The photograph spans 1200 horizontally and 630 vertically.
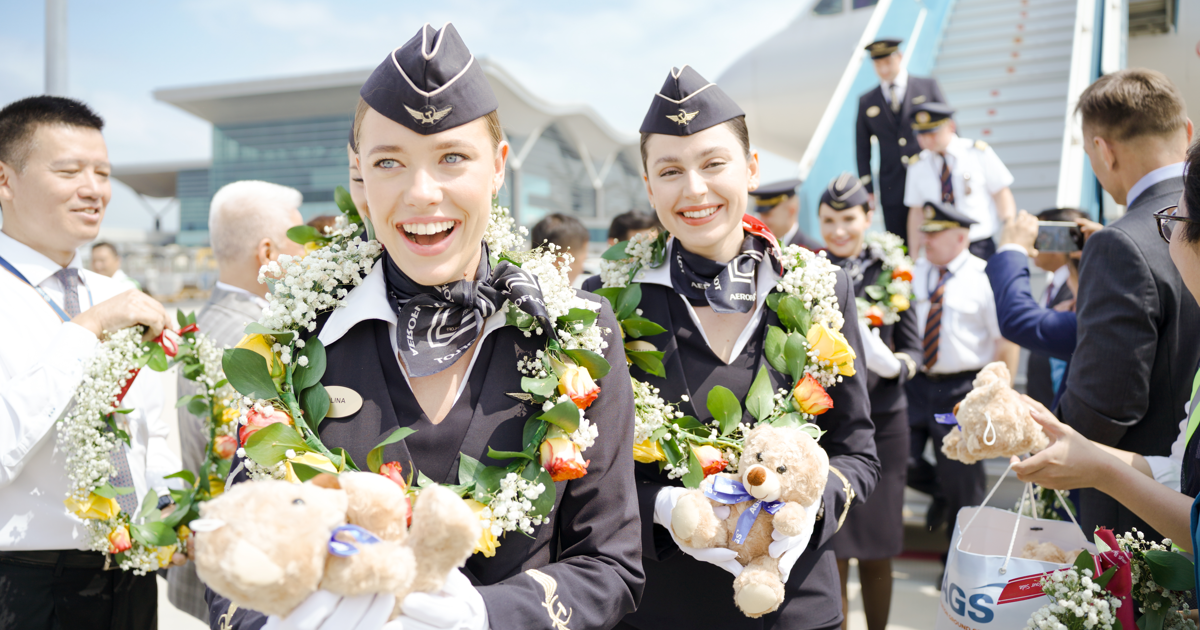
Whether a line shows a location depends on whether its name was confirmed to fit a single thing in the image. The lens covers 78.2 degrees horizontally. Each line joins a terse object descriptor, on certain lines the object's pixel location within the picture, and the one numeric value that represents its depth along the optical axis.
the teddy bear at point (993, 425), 1.95
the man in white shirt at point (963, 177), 6.12
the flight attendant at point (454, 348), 1.47
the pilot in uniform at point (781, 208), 5.42
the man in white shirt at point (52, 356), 2.23
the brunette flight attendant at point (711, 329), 2.12
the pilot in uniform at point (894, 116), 7.01
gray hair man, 3.18
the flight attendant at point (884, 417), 3.92
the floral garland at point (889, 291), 4.10
